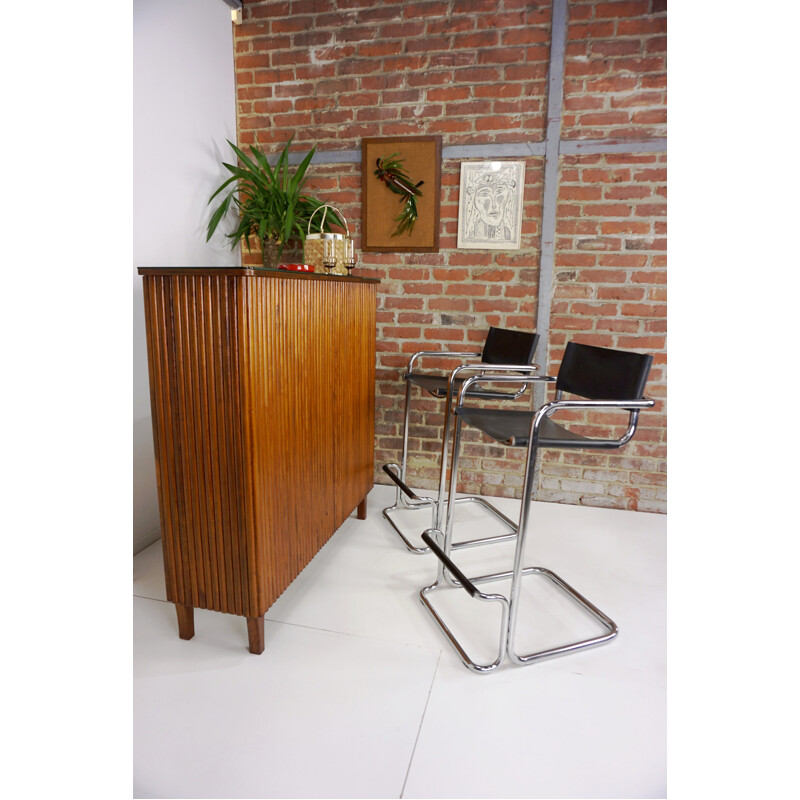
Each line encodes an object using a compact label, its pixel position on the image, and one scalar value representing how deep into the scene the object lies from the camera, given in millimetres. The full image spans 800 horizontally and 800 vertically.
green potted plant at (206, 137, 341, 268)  2932
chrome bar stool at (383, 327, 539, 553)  2531
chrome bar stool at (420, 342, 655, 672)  1713
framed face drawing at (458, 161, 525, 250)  2930
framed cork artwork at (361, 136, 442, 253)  3012
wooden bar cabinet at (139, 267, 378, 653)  1548
